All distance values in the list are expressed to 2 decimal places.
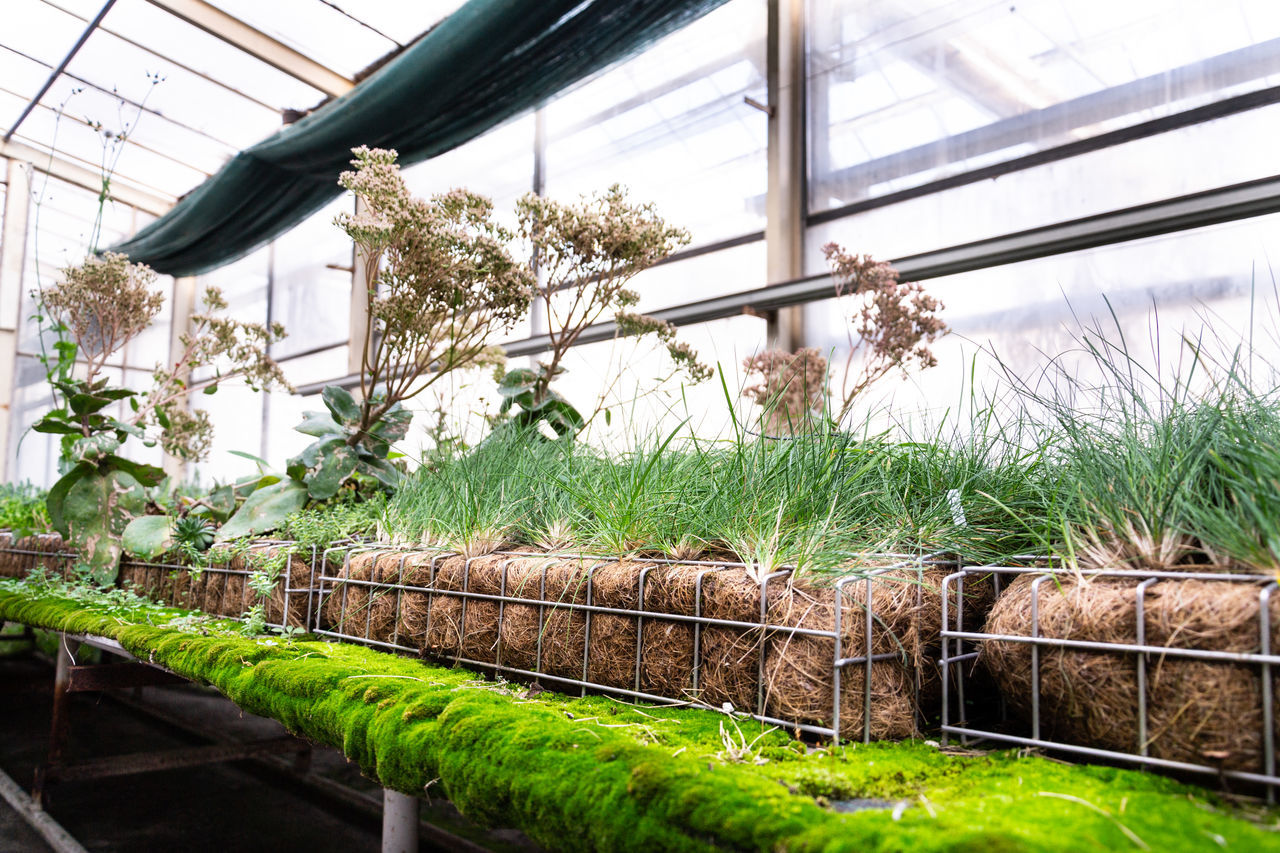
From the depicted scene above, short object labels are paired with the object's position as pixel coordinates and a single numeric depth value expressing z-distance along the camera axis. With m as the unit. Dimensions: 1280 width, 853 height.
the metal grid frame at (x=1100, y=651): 0.79
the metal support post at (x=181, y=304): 11.32
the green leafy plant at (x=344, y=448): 2.64
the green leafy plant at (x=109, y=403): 2.82
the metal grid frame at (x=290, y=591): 2.05
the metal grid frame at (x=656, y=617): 1.07
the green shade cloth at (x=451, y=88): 4.59
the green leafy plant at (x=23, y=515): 3.82
